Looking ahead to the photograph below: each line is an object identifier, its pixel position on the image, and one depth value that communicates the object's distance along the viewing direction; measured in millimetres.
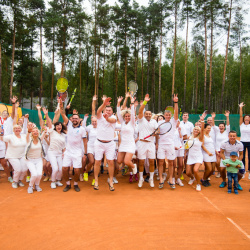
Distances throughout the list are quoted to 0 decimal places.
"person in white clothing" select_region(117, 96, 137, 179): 5968
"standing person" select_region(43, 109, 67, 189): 6309
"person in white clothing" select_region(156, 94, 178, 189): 6191
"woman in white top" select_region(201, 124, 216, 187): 6612
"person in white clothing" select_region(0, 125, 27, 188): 6262
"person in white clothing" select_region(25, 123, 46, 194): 5875
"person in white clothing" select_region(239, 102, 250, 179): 7865
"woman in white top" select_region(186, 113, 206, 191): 6352
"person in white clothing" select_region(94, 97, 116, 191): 5797
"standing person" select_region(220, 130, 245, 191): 6387
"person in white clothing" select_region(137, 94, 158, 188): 6215
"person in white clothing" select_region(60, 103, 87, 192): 5957
